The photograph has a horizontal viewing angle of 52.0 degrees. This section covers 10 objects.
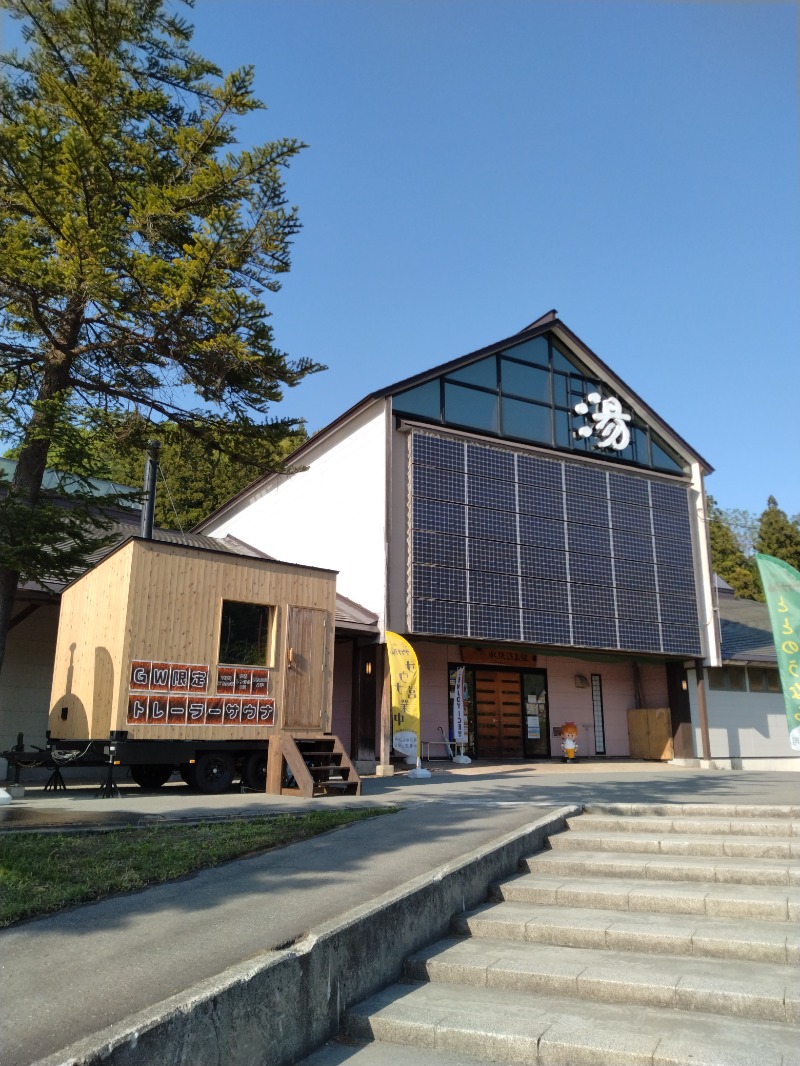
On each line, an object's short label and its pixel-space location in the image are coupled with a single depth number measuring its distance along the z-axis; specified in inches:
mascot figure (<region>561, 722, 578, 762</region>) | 867.6
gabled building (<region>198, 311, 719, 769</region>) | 719.7
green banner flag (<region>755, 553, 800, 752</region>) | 403.9
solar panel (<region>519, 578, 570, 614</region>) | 767.0
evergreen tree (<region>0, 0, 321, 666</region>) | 438.6
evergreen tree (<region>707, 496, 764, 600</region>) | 1867.6
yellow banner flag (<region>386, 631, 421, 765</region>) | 657.6
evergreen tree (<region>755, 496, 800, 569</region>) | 1774.6
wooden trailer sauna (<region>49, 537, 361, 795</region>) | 448.5
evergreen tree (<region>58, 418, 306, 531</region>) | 533.0
